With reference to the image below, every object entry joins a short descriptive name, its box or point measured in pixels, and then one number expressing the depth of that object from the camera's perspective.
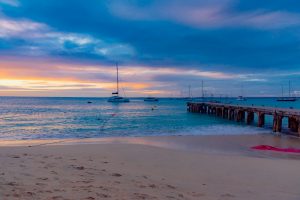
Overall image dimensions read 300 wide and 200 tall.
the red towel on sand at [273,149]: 18.41
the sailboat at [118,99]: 128.25
